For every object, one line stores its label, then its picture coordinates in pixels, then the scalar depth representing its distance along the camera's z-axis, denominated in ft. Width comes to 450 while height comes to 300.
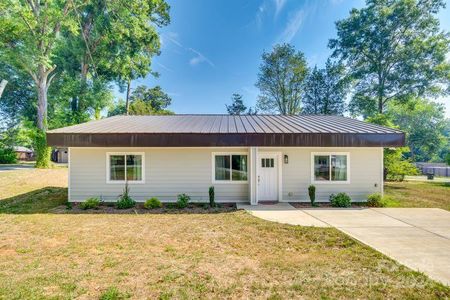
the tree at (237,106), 127.95
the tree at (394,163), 56.75
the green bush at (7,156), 81.97
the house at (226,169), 32.48
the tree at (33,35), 59.56
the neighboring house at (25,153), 147.64
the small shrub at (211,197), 31.01
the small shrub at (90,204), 29.66
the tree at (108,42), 74.54
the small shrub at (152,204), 30.12
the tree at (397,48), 75.05
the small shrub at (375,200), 31.35
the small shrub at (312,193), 31.73
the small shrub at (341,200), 30.91
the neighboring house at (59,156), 117.96
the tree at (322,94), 106.42
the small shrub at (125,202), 30.17
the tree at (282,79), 103.48
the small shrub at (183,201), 30.42
